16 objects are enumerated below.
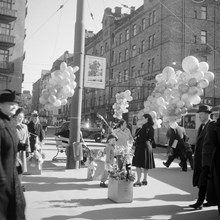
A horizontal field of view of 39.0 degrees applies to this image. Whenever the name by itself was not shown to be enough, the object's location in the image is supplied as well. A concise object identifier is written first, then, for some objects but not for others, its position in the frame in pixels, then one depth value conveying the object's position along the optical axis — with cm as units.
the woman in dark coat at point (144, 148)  799
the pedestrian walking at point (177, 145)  1151
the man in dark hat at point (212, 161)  513
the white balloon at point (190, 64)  825
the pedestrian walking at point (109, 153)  803
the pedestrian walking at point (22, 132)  636
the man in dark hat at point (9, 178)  328
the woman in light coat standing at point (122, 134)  849
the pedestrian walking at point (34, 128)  1072
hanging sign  1057
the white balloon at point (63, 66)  959
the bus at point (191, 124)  1923
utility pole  1072
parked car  2559
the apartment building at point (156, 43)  3148
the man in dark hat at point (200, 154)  602
